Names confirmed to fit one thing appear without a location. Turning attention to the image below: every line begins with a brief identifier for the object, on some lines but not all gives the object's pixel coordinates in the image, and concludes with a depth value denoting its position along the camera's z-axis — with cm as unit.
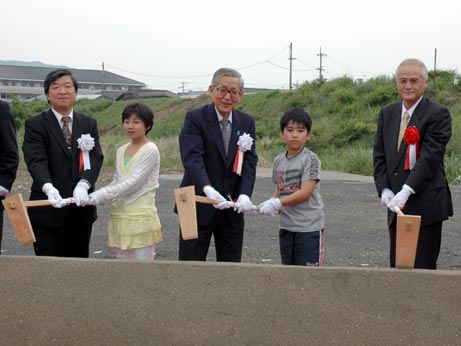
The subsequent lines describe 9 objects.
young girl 407
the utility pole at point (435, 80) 3154
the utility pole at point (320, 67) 5488
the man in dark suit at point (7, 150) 401
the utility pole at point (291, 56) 5731
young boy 390
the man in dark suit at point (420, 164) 362
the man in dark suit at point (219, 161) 387
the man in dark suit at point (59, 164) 393
